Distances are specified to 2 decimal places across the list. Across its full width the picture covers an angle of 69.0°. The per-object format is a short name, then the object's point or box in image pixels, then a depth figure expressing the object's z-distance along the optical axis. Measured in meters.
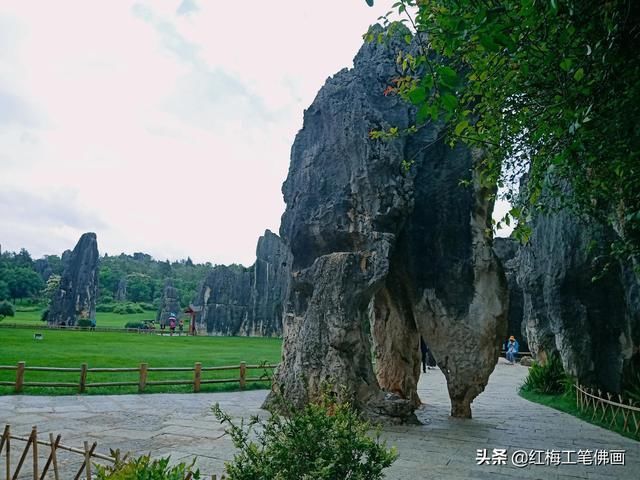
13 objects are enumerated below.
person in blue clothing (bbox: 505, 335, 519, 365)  25.66
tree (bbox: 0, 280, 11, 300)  57.79
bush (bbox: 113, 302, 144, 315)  66.75
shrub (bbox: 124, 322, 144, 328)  48.34
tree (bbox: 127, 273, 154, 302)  73.31
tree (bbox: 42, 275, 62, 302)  57.33
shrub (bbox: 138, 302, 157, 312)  70.19
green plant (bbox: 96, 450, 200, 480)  3.22
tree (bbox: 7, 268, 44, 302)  62.19
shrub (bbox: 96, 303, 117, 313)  67.94
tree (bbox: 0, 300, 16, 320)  39.42
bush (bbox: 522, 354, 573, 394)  14.74
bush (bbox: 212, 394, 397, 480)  3.18
